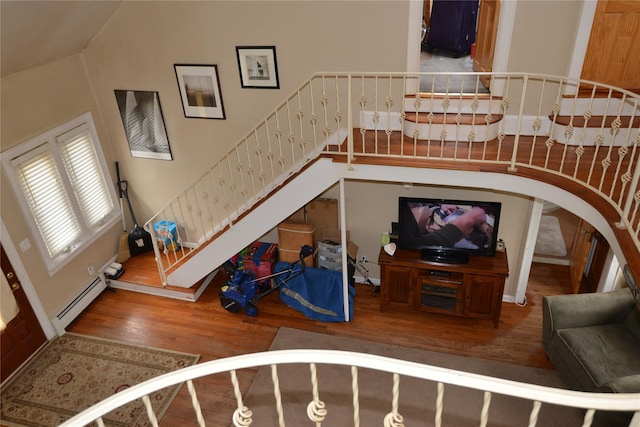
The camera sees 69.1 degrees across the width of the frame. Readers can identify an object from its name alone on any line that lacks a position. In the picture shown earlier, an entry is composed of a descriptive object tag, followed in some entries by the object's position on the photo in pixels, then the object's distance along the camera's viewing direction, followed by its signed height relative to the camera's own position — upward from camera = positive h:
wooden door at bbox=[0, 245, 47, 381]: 5.12 -3.35
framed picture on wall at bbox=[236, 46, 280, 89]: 5.32 -0.80
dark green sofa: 4.15 -3.18
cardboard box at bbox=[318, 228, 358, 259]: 6.03 -3.02
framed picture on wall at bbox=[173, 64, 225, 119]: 5.62 -1.07
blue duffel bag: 5.69 -3.42
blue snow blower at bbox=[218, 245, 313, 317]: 5.78 -3.33
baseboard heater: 5.74 -3.51
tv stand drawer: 5.47 -3.16
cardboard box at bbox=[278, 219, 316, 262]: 6.02 -2.92
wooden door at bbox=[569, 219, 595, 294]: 5.66 -3.21
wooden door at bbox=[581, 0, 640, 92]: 4.38 -0.68
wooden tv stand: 5.35 -3.25
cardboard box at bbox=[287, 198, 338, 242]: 6.05 -2.71
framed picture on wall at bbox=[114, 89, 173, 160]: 6.07 -1.51
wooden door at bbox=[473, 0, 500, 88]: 4.92 -0.61
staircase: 4.04 -1.55
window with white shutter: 5.27 -2.05
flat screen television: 5.38 -2.65
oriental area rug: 4.73 -3.72
